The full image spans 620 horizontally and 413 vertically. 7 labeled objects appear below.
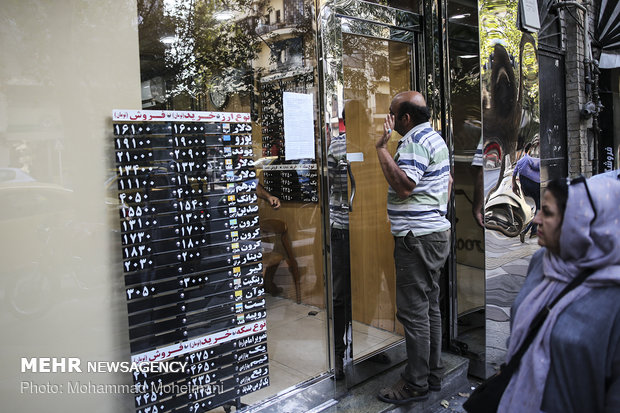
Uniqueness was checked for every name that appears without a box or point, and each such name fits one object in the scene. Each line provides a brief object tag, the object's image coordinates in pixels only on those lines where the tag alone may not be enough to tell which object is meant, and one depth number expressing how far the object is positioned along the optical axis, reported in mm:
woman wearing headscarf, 1459
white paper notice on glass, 3188
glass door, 3328
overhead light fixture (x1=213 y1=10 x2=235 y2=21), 2916
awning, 6219
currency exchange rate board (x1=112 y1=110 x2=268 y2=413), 2457
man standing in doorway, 3104
